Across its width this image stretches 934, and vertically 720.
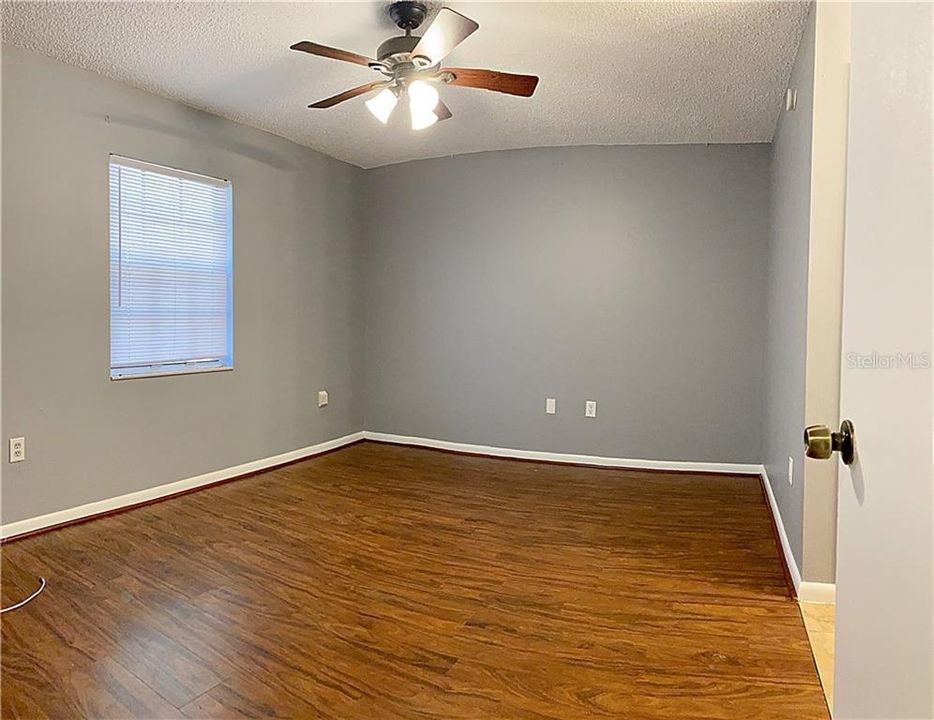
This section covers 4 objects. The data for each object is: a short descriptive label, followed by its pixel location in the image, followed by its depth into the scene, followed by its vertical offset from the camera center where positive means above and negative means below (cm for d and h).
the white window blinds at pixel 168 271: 369 +41
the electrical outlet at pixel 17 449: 319 -53
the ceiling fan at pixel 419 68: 256 +116
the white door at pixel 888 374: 70 -3
